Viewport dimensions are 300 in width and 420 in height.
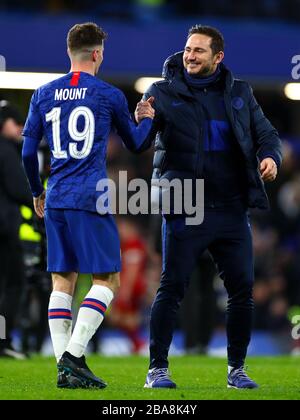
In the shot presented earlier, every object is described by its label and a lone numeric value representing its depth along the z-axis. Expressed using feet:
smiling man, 42.68
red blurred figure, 93.04
